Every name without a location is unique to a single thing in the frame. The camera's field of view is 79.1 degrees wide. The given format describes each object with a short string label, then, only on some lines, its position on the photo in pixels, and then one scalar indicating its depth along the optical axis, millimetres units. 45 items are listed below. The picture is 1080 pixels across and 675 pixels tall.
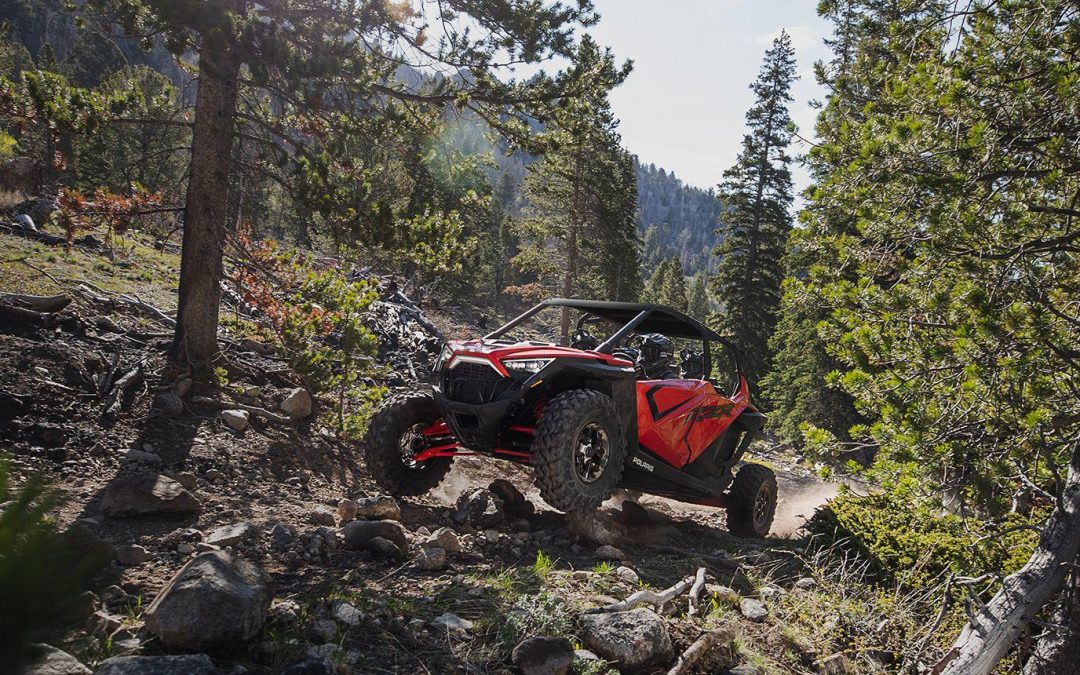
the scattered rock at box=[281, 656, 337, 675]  2609
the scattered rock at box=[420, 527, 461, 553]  4595
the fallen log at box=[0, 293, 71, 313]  6840
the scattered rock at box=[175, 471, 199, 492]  5180
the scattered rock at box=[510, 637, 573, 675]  3066
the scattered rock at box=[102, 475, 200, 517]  4434
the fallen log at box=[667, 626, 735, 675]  3414
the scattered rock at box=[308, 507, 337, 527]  5062
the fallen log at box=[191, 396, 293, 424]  6934
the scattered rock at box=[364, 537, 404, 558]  4363
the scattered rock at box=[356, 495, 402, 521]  5145
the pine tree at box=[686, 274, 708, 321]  74125
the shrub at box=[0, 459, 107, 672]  924
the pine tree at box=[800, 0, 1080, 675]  4766
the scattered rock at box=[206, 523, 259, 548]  4168
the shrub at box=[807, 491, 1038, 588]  5297
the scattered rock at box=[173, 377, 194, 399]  6861
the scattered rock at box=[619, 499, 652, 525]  7102
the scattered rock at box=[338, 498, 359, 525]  5133
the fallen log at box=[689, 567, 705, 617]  4203
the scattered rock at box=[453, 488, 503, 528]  5586
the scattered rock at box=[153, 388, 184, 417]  6496
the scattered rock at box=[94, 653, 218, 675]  2285
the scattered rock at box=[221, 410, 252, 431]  6680
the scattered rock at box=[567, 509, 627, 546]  5445
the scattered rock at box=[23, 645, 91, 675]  980
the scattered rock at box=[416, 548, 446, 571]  4250
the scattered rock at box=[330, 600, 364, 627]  3225
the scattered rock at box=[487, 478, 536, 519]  6070
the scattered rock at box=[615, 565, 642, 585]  4461
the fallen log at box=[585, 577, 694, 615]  3761
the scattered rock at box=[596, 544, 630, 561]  5164
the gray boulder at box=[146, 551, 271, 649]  2723
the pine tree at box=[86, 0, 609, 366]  6305
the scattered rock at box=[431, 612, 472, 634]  3348
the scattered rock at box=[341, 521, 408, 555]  4457
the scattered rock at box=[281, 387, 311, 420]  7477
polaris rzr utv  4992
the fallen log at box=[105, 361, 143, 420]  6000
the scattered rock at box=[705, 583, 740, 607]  4414
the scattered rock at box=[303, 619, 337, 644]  3055
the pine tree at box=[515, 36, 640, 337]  25406
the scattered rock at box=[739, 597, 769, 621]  4278
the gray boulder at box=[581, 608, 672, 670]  3289
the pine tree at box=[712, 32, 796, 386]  28047
